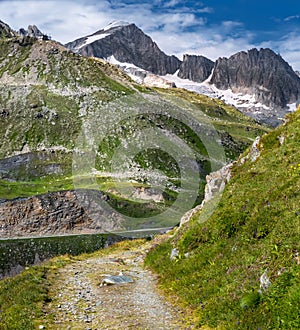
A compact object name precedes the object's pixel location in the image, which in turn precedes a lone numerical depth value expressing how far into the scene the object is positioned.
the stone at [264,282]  14.27
